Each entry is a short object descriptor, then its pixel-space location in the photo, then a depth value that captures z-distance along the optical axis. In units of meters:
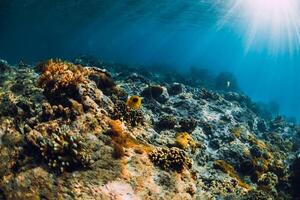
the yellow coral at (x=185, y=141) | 8.08
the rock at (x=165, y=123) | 9.09
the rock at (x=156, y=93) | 11.27
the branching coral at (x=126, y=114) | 7.59
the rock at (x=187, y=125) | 9.32
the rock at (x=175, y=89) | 13.44
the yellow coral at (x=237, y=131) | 11.24
